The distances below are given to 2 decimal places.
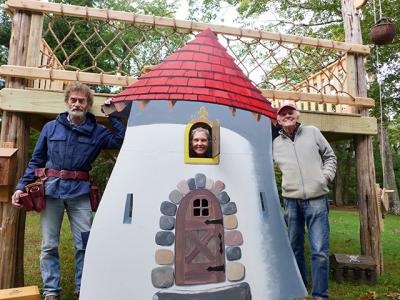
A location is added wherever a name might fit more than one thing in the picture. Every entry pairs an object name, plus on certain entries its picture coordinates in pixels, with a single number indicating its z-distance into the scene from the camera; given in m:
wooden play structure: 3.47
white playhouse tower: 2.72
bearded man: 3.02
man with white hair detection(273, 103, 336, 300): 3.16
